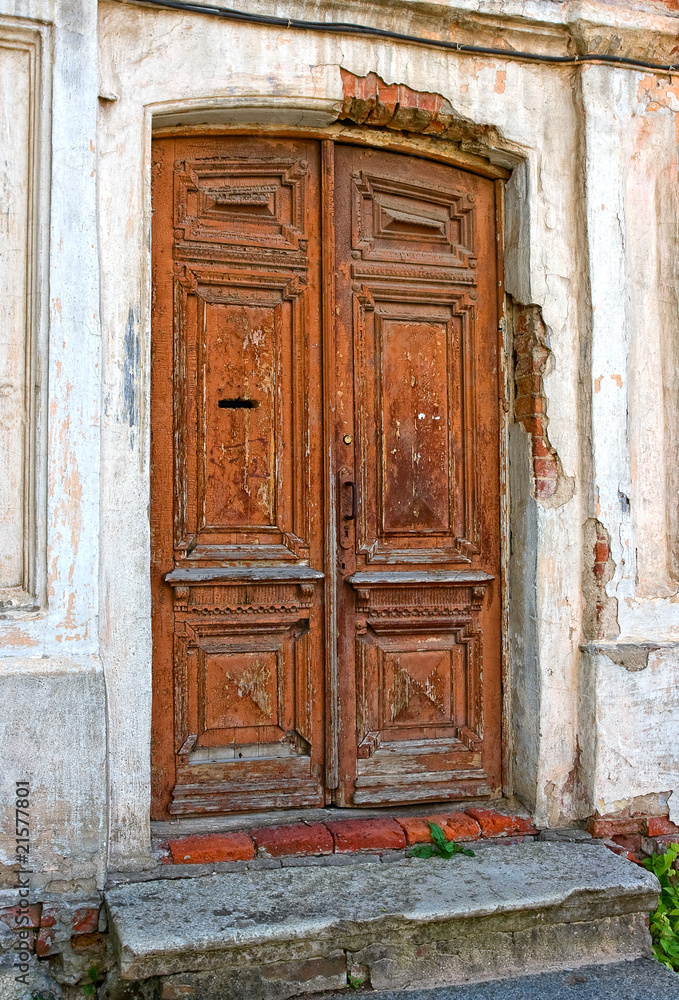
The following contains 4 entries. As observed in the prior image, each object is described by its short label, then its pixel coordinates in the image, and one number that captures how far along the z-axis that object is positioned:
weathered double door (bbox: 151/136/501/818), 3.49
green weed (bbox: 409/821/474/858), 3.39
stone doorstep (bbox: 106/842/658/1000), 2.71
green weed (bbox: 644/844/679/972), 3.33
